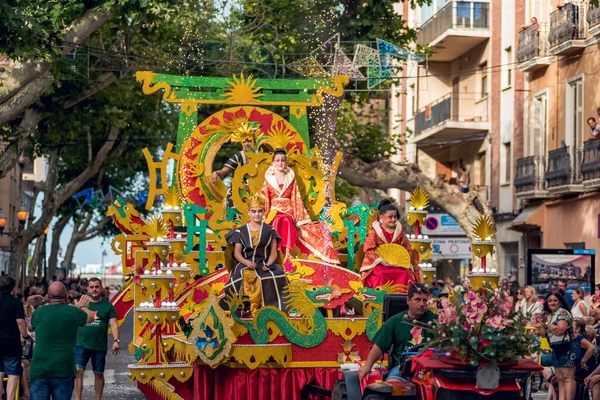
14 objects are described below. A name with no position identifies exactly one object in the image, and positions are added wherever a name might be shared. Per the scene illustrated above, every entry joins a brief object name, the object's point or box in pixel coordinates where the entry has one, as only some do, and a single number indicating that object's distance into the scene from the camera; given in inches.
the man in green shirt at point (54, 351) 505.7
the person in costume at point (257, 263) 596.4
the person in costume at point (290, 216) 661.9
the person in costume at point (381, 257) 624.1
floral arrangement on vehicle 372.2
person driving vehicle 414.6
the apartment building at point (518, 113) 1222.9
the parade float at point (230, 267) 552.7
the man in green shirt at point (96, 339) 638.5
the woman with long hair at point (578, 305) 773.3
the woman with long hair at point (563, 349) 625.0
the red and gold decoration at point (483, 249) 561.9
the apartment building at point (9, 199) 2247.4
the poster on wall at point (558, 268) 927.7
